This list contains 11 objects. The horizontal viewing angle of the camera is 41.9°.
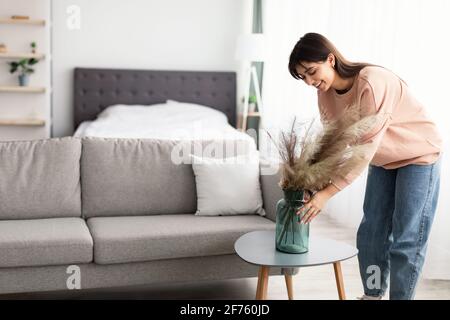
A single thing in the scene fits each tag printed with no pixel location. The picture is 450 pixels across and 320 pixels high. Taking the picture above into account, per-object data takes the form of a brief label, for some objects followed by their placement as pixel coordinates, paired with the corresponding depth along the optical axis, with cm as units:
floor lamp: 529
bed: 499
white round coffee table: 213
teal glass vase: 217
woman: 211
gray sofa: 248
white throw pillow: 296
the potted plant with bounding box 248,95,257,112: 575
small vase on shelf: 529
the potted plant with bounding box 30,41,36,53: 531
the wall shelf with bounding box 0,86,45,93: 524
